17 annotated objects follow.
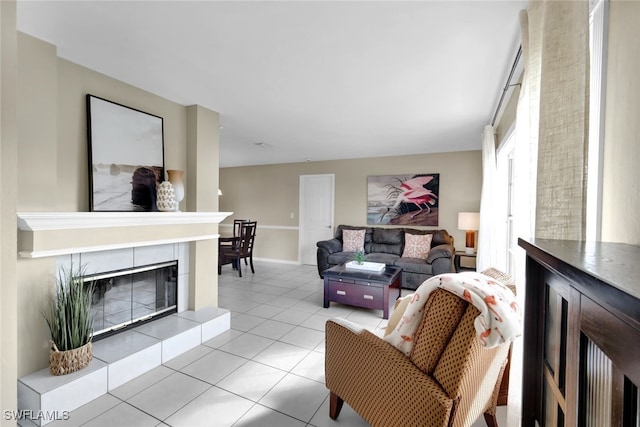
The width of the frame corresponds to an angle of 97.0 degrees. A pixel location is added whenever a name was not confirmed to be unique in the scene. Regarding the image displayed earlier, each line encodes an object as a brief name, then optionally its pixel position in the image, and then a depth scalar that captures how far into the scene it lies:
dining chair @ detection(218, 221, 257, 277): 5.09
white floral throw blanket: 0.98
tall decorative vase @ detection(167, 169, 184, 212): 2.67
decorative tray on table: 3.53
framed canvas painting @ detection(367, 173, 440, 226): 5.16
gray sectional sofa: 4.28
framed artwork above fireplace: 2.23
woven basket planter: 1.80
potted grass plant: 1.81
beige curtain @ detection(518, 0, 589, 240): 0.94
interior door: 6.04
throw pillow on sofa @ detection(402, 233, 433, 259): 4.75
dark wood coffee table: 3.23
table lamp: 4.42
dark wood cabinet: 0.40
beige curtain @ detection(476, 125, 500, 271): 3.15
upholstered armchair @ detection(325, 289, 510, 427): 1.08
